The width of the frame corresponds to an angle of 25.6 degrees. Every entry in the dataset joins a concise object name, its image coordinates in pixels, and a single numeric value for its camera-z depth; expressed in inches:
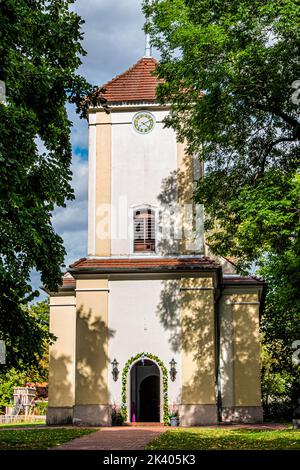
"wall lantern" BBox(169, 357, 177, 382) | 934.4
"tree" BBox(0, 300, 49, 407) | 634.8
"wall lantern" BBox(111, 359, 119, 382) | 939.3
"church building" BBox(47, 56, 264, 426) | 935.0
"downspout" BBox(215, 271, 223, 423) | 1019.9
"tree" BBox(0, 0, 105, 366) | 546.6
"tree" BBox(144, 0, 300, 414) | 679.7
